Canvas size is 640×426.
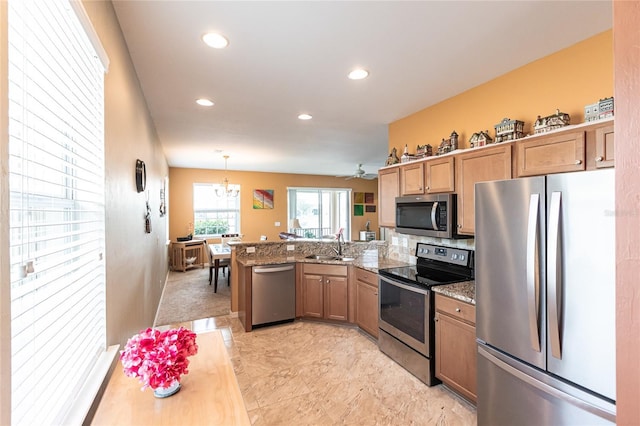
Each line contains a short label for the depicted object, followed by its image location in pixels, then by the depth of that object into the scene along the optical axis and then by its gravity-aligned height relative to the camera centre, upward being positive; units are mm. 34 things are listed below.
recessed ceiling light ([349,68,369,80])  2414 +1141
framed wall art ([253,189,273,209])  8484 +395
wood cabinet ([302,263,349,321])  3744 -1019
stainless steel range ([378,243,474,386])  2492 -830
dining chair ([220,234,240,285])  7484 -650
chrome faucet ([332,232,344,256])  4145 -502
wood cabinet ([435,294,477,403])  2146 -1016
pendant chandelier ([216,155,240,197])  6920 +512
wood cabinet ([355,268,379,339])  3297 -1026
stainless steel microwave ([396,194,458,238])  2672 -39
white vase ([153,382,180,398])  1102 -661
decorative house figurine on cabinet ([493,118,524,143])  2273 +620
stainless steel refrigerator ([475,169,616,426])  1323 -458
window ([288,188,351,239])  9156 +33
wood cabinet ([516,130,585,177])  1840 +371
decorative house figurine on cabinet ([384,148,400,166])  3529 +628
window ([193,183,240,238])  7984 -5
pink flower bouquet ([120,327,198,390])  1034 -513
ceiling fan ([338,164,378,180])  6344 +822
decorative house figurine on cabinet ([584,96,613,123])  1735 +598
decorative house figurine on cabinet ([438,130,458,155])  2828 +639
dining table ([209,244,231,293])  5359 -781
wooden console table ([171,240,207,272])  7082 -952
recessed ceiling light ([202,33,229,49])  1922 +1138
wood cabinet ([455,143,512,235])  2277 +317
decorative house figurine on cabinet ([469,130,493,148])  2502 +605
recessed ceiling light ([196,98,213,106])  3055 +1150
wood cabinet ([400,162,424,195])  3039 +343
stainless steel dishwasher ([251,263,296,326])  3676 -1021
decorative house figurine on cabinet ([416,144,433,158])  3096 +626
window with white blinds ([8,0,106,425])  769 +16
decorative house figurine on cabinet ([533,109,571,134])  2010 +604
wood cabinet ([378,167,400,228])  3385 +206
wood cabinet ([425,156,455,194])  2717 +338
